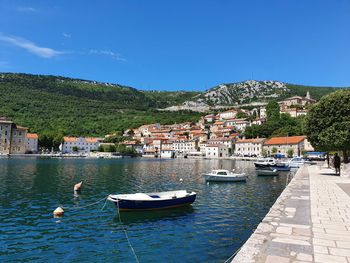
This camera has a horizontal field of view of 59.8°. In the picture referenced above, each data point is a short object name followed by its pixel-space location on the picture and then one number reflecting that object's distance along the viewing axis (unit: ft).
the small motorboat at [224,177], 120.67
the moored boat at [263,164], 185.26
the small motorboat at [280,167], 185.26
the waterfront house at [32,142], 430.20
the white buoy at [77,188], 88.48
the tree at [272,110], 499.92
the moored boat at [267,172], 152.70
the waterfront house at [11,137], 407.64
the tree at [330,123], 101.76
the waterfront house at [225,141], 476.83
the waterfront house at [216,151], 461.37
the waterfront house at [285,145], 367.45
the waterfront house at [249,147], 423.43
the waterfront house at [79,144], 483.51
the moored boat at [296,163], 205.36
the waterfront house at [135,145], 535.43
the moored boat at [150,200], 59.26
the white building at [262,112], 600.15
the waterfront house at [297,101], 620.08
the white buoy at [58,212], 58.49
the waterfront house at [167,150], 496.72
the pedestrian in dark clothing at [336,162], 105.60
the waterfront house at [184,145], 525.75
